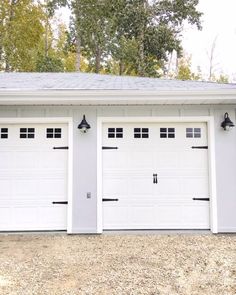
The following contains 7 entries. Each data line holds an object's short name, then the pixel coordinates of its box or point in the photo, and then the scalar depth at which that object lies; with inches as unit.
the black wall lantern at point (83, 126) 239.6
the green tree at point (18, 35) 699.4
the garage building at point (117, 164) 242.2
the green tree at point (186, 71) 904.3
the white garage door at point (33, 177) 243.6
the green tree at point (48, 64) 603.5
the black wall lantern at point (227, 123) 241.3
